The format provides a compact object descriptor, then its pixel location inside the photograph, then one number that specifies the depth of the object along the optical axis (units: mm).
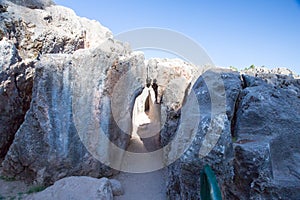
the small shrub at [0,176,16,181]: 5453
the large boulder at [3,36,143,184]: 5344
